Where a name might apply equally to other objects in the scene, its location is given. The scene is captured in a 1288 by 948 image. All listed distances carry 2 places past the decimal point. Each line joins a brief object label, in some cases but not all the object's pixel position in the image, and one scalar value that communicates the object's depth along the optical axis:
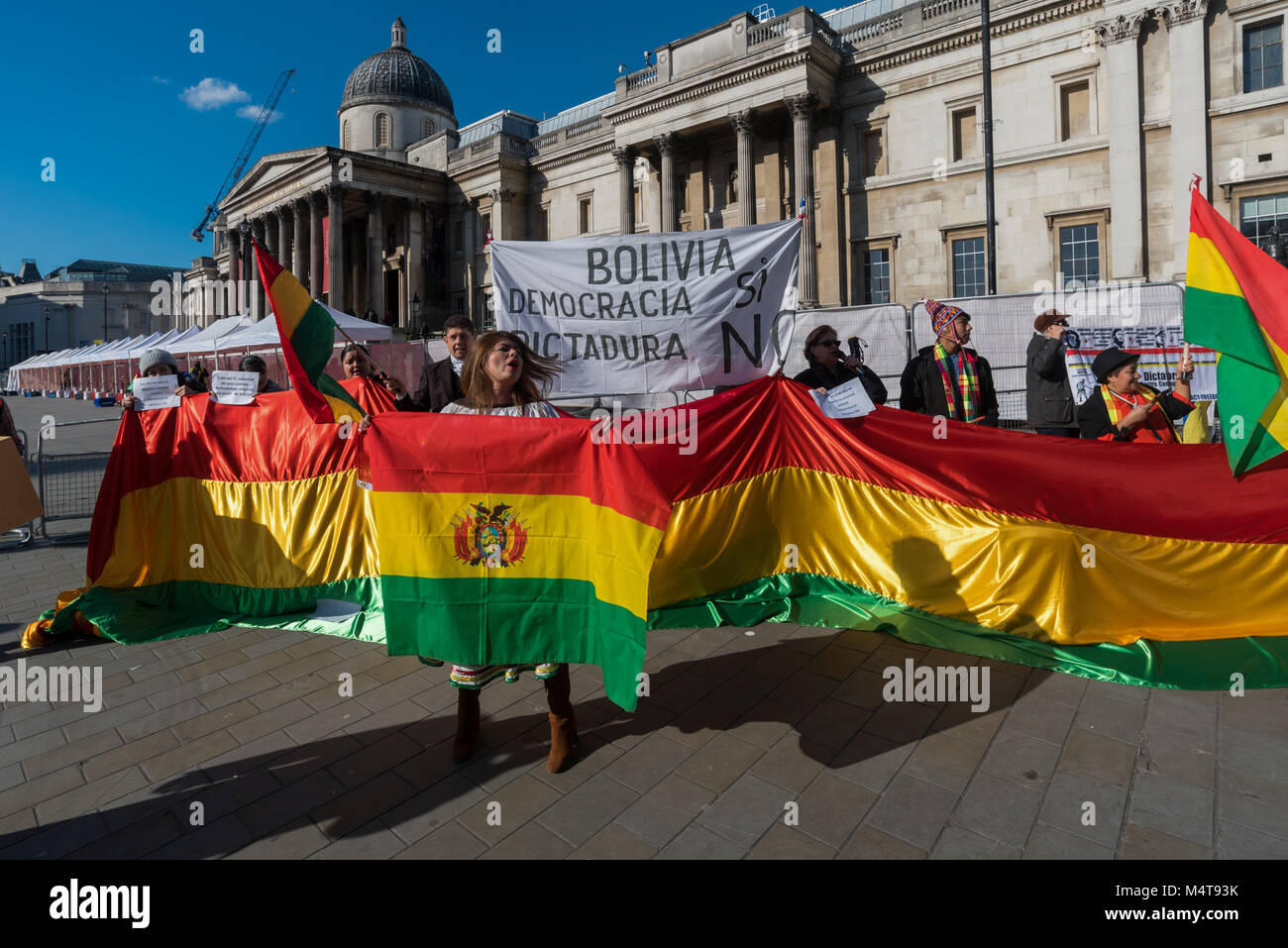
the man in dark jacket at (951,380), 6.14
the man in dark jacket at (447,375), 4.97
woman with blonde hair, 3.28
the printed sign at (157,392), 5.54
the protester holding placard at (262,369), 6.33
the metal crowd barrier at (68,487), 9.78
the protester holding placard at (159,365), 6.00
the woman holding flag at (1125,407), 4.85
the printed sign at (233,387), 5.66
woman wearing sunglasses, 5.65
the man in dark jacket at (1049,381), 6.66
